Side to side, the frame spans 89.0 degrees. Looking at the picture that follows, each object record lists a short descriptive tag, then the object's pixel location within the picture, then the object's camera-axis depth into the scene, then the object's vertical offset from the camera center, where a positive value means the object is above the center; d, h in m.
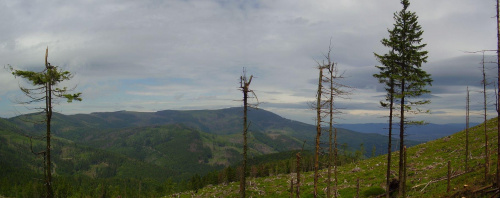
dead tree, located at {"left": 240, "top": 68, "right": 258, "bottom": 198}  23.15 -1.82
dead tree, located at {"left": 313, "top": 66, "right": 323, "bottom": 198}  21.51 -0.03
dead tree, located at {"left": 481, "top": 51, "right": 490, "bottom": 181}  22.61 +0.55
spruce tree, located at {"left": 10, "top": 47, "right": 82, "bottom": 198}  21.31 +1.17
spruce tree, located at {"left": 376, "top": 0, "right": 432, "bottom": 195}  23.47 +4.11
